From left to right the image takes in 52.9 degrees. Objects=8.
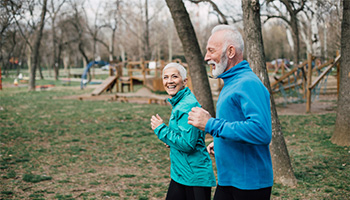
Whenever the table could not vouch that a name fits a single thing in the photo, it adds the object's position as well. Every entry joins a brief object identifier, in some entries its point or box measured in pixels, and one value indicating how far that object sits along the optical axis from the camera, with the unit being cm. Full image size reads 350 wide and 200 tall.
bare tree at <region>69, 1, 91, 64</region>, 3681
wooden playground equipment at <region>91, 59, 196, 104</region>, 2152
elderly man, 205
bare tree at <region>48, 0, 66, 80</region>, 3678
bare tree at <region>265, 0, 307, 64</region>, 1748
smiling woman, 271
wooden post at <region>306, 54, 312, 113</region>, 1249
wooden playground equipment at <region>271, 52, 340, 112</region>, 1222
